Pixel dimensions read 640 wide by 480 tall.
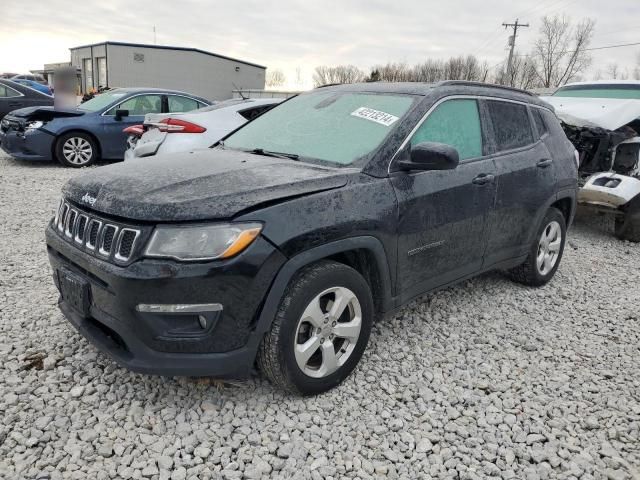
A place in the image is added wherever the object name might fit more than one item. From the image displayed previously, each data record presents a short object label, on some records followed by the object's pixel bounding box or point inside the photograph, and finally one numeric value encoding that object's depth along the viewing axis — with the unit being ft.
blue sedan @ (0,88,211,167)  30.45
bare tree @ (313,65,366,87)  208.33
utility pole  142.39
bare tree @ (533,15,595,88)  153.38
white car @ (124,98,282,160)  21.25
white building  129.18
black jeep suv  7.78
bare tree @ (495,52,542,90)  160.76
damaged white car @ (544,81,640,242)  21.09
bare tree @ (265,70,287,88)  222.03
